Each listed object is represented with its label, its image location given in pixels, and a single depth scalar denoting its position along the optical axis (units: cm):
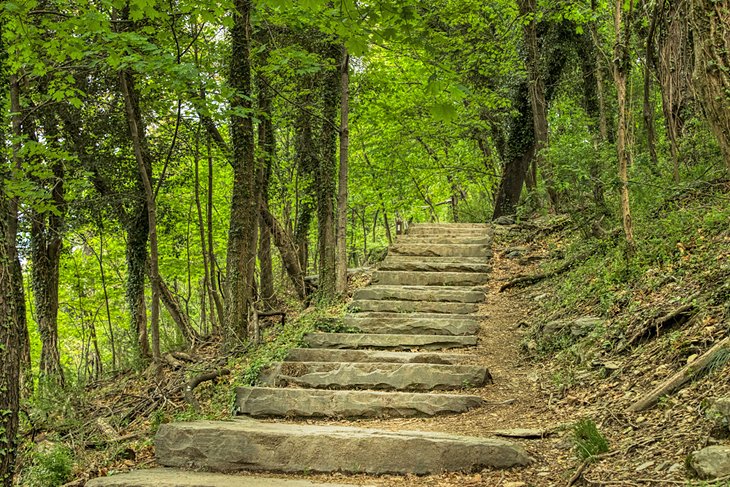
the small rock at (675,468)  309
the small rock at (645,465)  329
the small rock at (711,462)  278
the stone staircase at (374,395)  423
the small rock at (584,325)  608
